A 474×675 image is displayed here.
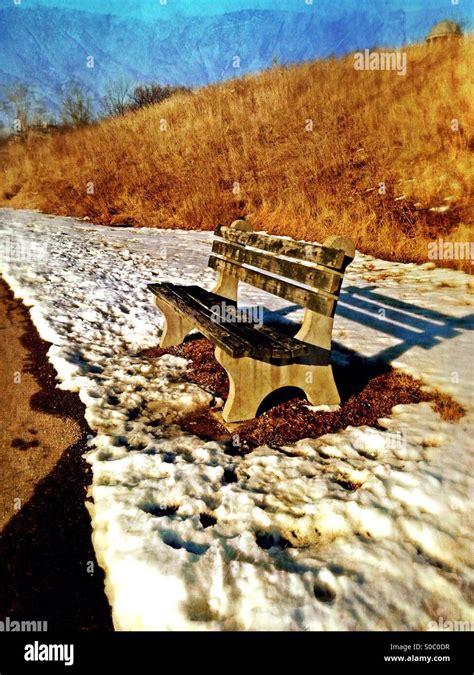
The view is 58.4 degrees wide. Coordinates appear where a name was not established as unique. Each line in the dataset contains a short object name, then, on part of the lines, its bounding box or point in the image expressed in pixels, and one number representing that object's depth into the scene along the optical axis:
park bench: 2.78
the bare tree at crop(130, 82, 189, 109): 22.17
